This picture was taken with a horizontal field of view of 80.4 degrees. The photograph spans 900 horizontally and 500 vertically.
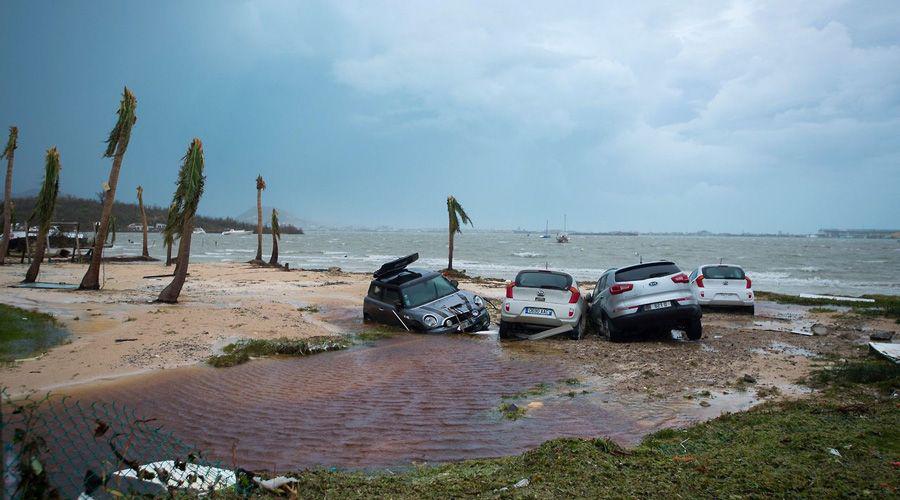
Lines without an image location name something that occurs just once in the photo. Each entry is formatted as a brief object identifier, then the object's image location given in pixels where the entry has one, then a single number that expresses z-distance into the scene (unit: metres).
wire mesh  2.90
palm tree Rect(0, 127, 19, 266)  26.91
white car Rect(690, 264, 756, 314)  16.00
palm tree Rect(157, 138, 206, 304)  15.84
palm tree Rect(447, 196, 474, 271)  32.16
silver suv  10.61
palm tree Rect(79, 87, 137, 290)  18.22
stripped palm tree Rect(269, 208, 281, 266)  36.41
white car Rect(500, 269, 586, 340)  11.80
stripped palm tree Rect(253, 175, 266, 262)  38.29
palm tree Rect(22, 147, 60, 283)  20.28
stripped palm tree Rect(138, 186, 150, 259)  40.43
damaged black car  12.81
